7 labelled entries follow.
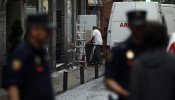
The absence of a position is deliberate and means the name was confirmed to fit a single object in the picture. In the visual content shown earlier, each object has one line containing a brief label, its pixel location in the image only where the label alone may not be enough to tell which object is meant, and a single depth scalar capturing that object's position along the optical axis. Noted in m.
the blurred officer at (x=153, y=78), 4.89
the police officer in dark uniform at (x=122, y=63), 6.00
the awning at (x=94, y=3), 32.19
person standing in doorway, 26.77
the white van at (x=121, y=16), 21.75
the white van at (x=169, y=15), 24.69
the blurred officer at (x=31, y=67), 6.04
